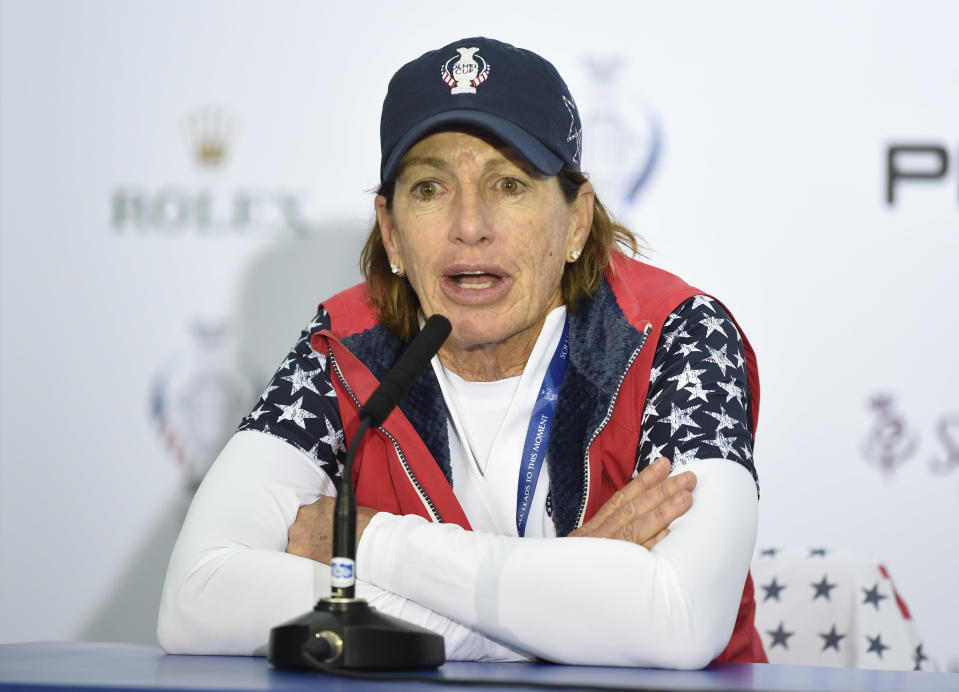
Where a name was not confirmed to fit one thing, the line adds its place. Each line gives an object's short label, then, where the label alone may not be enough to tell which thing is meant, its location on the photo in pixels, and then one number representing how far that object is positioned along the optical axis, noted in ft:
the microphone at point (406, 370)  13.24
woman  13.59
